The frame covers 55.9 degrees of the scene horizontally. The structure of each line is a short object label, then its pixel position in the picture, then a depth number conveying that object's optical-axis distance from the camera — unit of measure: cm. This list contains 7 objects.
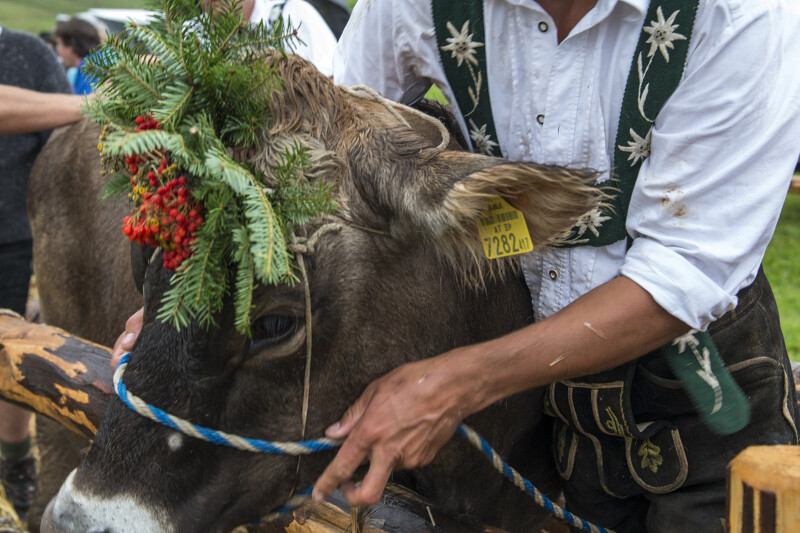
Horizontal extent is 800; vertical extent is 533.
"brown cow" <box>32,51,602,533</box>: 172
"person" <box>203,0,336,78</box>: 377
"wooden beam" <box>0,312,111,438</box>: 266
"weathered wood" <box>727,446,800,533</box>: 120
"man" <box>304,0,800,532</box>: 166
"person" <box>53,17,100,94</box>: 888
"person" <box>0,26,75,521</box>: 437
